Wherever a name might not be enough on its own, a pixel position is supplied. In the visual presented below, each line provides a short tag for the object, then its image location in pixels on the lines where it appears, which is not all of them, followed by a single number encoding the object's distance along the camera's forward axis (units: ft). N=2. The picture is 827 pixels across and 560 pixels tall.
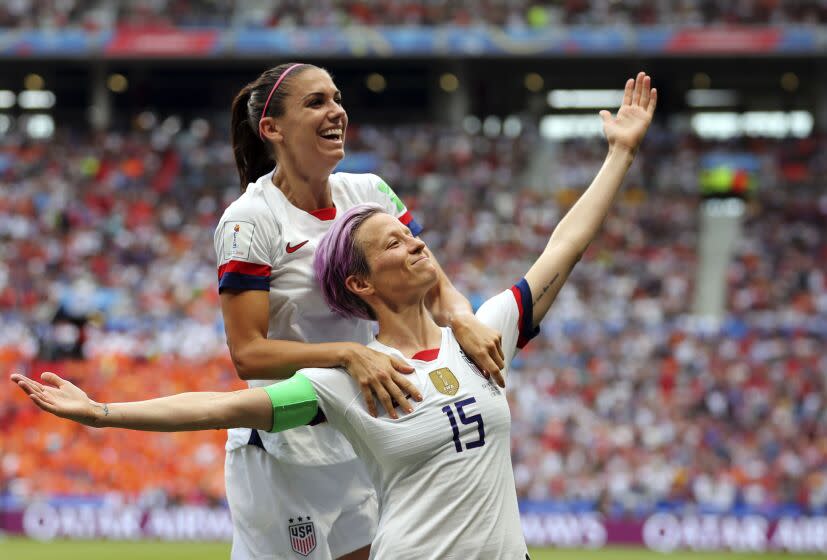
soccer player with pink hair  23.12
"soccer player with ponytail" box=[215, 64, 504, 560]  28.58
